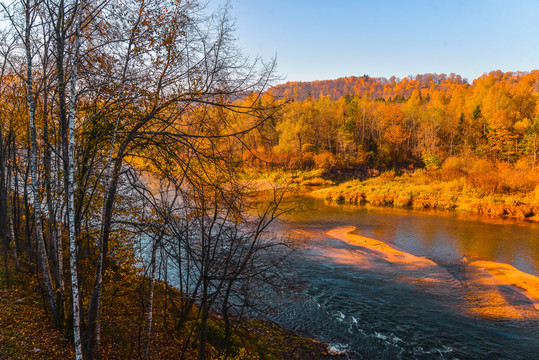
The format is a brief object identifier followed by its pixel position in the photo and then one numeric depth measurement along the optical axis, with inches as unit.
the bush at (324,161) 1803.6
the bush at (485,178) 1135.6
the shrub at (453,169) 1380.4
